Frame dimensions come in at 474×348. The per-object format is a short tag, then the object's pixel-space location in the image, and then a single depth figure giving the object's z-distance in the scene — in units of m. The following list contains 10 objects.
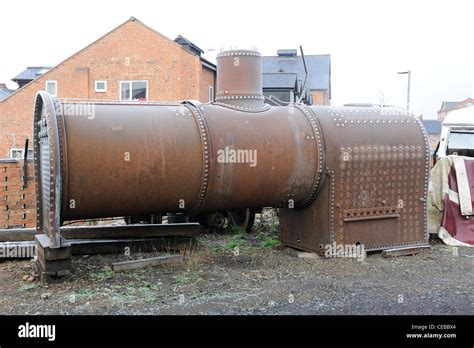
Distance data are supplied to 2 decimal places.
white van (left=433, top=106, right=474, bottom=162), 12.03
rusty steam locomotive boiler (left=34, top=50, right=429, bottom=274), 6.09
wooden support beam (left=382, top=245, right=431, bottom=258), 7.56
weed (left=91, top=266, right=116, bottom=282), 6.22
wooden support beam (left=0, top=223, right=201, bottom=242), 7.39
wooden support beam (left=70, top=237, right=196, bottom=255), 7.29
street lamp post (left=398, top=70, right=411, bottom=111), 28.08
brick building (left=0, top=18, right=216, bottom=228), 28.58
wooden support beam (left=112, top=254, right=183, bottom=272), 6.56
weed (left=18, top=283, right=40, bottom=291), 5.83
